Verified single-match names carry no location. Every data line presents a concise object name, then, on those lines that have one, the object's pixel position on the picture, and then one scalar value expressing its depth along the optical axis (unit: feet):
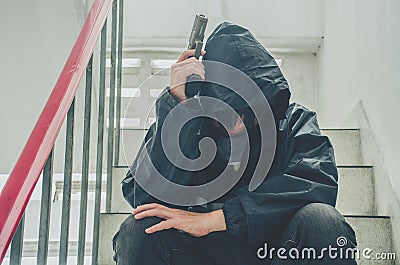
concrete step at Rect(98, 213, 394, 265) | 5.64
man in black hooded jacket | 4.03
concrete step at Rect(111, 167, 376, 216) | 6.49
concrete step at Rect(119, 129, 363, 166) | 7.46
